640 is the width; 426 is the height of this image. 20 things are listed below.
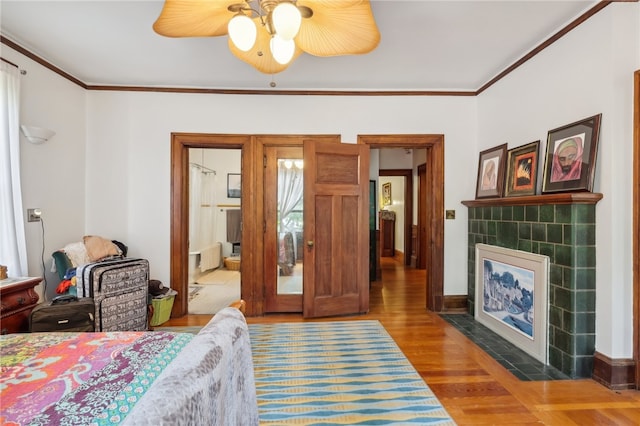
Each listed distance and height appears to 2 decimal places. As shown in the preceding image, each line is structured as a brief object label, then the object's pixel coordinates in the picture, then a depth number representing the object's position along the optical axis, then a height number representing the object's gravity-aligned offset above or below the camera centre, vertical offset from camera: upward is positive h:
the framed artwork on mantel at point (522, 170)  2.79 +0.39
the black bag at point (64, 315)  2.24 -0.76
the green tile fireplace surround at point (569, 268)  2.24 -0.42
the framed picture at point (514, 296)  2.54 -0.79
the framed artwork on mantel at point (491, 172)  3.25 +0.43
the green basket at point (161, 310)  3.34 -1.06
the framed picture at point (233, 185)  6.62 +0.57
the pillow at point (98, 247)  3.13 -0.36
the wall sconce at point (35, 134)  2.71 +0.70
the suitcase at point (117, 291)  2.63 -0.70
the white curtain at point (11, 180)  2.47 +0.26
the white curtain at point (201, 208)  5.69 +0.07
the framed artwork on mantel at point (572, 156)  2.22 +0.41
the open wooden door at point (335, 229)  3.48 -0.20
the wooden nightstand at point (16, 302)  2.08 -0.63
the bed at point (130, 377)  0.75 -0.53
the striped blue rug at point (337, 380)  1.84 -1.20
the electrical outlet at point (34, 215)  2.80 -0.02
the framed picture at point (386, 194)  9.26 +0.52
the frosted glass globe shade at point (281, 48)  1.68 +0.89
